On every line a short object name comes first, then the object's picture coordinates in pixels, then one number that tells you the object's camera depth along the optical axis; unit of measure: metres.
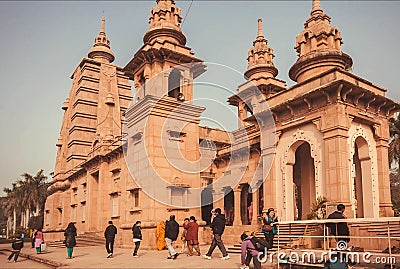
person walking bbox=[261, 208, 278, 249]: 11.48
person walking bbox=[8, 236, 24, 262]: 16.71
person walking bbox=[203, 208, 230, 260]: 13.17
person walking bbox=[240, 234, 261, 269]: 9.88
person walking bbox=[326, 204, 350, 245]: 9.76
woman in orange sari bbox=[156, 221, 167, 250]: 18.08
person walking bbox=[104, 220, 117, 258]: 15.49
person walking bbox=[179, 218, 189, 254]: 15.12
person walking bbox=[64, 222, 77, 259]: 15.67
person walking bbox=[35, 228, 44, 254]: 19.14
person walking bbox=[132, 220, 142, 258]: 15.30
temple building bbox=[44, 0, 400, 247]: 16.34
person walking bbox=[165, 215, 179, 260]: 14.45
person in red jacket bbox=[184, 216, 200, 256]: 14.69
